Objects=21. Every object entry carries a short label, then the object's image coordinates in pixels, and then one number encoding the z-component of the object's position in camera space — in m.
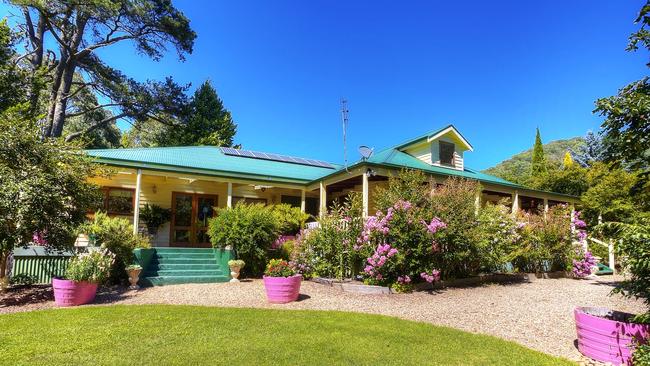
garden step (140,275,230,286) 9.70
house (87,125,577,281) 12.04
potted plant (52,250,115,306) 7.08
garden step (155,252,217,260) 10.95
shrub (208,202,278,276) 10.87
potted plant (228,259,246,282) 10.51
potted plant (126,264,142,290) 9.12
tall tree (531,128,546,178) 29.66
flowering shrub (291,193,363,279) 10.12
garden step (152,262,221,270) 10.58
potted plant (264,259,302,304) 7.71
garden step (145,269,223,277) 10.18
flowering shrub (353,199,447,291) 8.95
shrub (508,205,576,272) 12.21
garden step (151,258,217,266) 10.70
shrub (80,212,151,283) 9.43
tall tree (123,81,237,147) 26.53
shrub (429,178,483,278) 9.56
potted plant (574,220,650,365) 3.77
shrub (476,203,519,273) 10.66
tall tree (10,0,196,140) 20.00
